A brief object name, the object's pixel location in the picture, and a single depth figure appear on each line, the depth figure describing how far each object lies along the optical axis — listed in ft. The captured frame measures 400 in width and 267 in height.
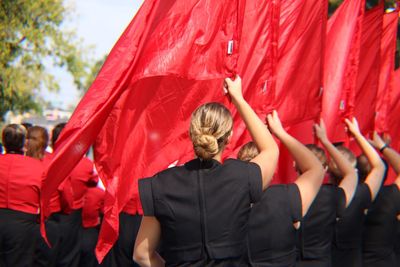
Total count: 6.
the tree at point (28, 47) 95.59
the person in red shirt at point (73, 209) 44.75
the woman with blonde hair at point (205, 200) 20.47
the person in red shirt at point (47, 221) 40.73
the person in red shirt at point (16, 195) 39.16
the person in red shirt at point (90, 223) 48.79
